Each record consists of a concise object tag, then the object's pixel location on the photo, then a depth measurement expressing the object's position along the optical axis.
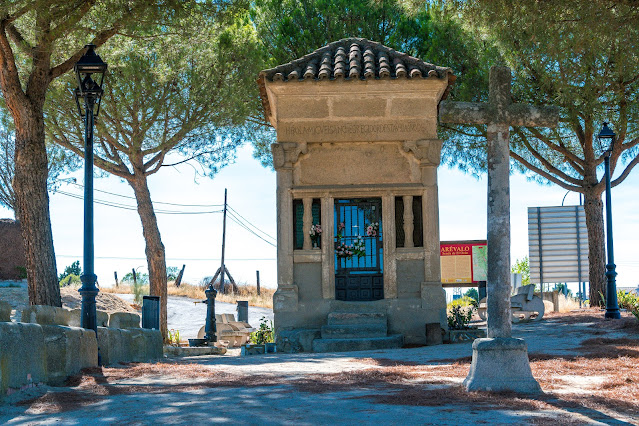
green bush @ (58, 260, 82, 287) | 42.49
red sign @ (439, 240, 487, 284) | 24.53
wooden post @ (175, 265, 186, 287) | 42.83
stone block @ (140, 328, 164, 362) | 11.49
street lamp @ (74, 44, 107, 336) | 9.12
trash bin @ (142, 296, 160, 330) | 13.84
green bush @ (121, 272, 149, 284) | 44.55
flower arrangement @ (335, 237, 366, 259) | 14.91
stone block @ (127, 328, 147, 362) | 10.76
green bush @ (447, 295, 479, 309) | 24.19
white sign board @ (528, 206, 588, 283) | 20.16
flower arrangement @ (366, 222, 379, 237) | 14.90
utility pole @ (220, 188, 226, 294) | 42.44
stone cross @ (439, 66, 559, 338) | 6.46
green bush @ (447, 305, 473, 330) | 15.06
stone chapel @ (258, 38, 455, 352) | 14.48
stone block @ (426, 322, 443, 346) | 14.13
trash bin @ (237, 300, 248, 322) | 24.72
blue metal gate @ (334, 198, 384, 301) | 15.02
